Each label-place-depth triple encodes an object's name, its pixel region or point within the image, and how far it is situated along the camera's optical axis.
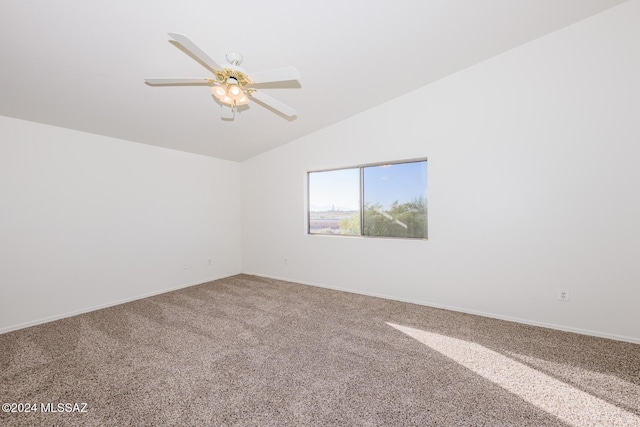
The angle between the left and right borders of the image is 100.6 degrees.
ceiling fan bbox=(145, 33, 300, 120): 1.89
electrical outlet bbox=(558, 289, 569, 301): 2.75
